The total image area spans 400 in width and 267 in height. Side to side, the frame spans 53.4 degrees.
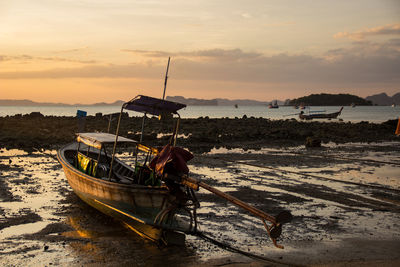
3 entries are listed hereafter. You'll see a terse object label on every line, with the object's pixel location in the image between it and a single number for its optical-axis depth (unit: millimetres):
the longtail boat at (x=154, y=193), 8961
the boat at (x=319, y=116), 82312
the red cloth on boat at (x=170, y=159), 9188
